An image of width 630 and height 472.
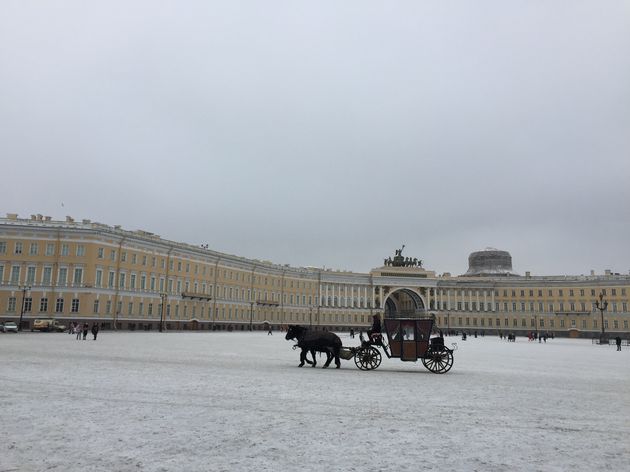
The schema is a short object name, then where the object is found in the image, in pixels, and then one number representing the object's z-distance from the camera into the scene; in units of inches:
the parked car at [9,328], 2025.8
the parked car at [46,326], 2185.0
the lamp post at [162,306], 2630.4
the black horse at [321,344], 836.0
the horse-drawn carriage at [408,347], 794.8
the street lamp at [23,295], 2255.2
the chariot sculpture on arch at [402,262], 5354.3
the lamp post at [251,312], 3733.8
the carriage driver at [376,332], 807.2
